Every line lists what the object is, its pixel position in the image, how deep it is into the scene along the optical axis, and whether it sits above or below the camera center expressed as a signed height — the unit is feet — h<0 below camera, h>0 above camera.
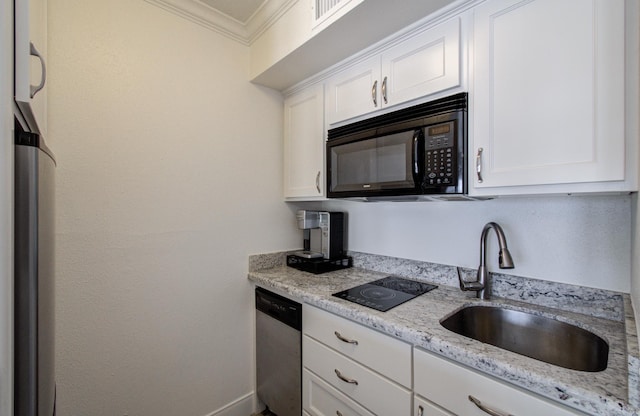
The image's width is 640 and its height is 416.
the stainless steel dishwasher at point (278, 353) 5.09 -2.92
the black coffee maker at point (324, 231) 6.49 -0.57
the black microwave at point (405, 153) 3.81 +0.87
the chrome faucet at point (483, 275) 4.13 -1.06
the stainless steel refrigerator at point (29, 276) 1.70 -0.45
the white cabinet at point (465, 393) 2.52 -1.88
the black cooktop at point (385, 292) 4.21 -1.45
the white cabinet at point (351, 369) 3.54 -2.35
